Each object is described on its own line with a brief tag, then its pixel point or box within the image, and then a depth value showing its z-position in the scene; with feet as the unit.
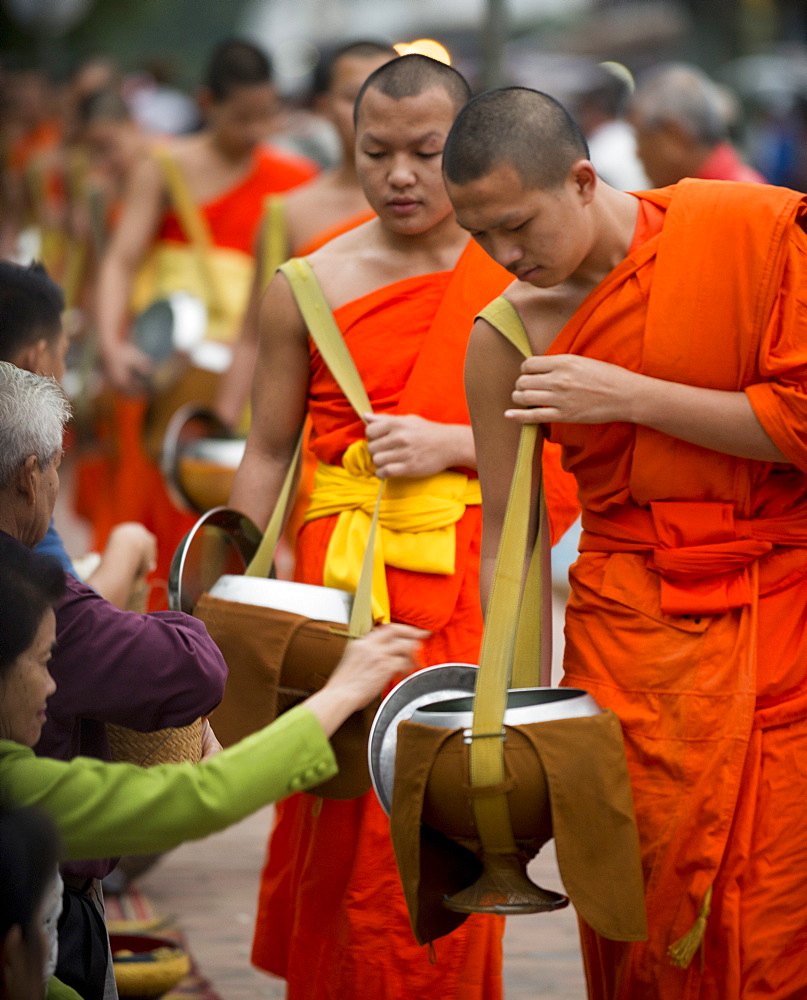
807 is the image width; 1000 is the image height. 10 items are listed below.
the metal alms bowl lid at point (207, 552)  21.59
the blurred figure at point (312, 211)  33.40
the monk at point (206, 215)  42.78
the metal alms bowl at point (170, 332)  39.93
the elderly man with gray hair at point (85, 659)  15.69
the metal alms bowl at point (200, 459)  31.73
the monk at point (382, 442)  22.57
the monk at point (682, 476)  18.10
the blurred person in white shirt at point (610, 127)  60.23
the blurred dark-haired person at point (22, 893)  12.88
